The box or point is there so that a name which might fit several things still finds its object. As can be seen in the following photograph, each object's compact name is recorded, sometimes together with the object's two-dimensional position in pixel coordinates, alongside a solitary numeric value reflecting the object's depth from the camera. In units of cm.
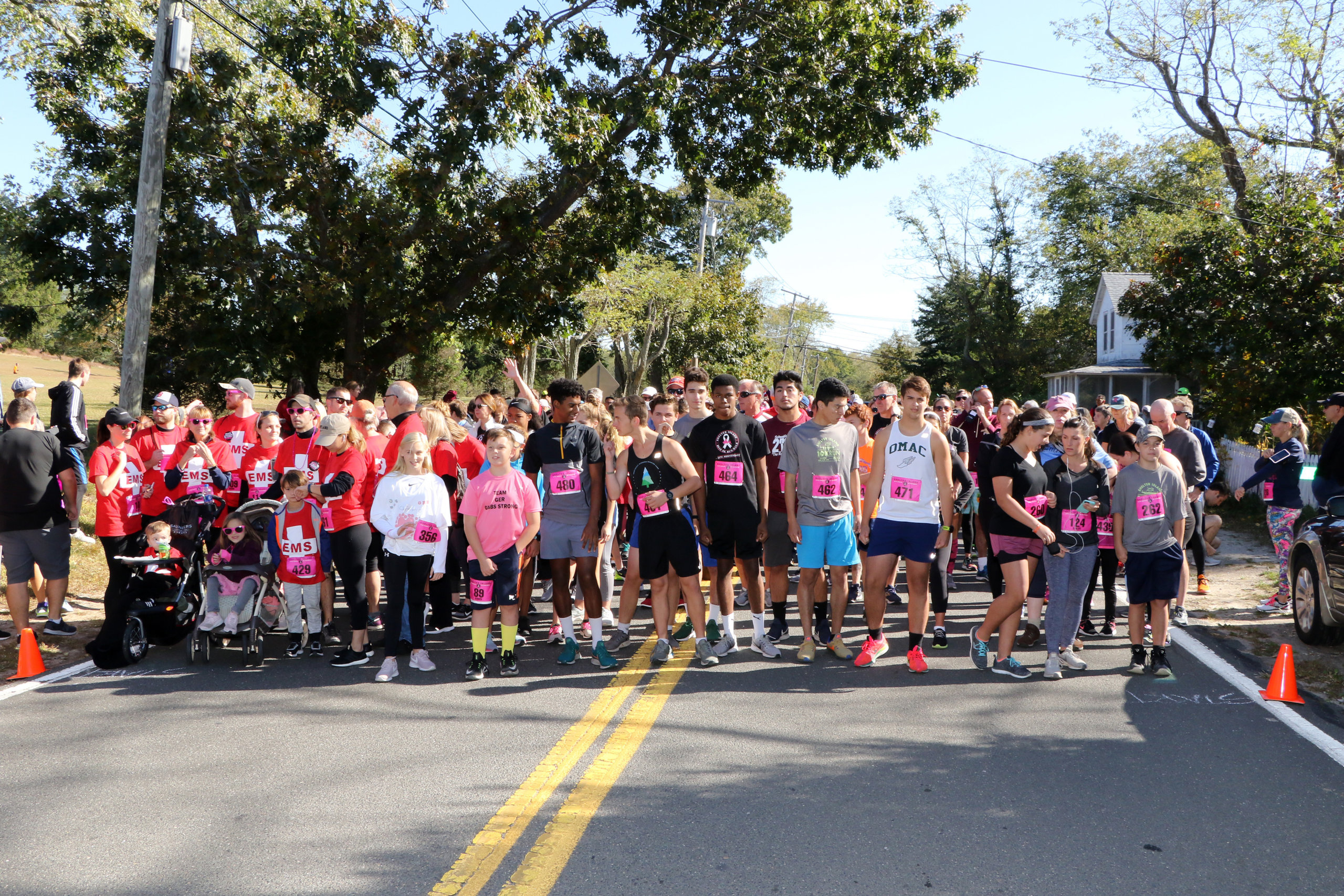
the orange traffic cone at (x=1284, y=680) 605
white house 4072
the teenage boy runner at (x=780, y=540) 764
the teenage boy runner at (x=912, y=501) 661
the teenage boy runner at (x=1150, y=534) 664
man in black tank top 683
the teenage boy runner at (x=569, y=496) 704
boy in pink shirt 662
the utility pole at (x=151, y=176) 1041
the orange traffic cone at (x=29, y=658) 670
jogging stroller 696
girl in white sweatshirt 661
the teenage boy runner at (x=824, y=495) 695
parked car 707
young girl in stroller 691
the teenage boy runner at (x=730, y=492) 709
